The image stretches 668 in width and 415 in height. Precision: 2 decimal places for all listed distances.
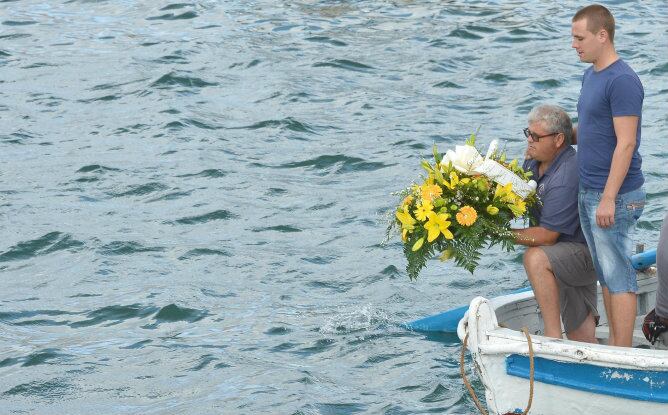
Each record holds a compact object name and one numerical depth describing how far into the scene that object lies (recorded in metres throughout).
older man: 14.64
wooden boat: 13.57
